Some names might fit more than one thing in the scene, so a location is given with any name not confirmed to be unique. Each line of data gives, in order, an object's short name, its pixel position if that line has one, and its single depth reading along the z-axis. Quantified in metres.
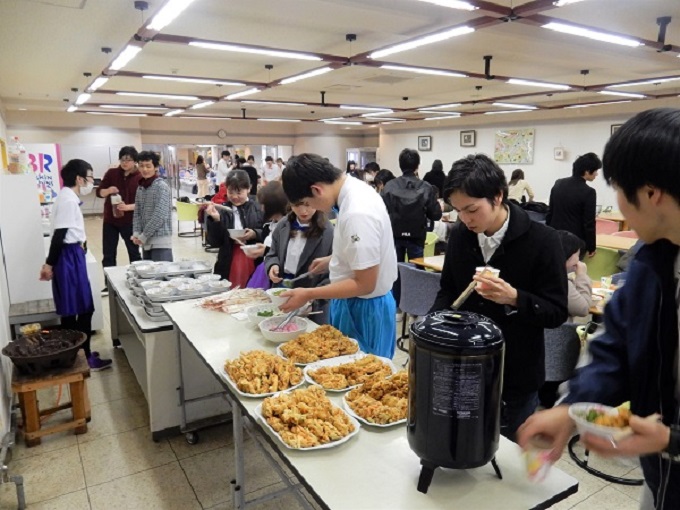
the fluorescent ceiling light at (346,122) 15.28
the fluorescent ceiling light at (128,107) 11.30
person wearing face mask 3.47
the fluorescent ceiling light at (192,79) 6.93
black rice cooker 1.02
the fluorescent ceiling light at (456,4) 3.72
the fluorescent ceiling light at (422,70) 6.67
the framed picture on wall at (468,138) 14.00
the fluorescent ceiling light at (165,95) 8.92
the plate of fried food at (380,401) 1.36
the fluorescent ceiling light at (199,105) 10.75
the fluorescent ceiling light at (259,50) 5.07
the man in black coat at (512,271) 1.54
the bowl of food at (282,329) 2.00
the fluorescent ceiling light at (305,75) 6.86
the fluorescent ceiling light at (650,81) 7.08
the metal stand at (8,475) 2.21
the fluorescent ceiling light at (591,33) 4.38
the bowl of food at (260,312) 2.24
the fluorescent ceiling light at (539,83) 7.35
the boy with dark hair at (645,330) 0.80
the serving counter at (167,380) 2.69
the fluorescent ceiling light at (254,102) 10.16
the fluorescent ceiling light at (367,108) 10.89
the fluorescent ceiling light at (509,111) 12.16
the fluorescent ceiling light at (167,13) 3.80
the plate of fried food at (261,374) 1.55
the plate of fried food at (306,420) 1.27
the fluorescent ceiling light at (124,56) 5.30
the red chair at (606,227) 6.82
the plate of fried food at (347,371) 1.58
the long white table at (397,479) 1.07
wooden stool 2.66
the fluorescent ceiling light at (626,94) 8.80
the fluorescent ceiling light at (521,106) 11.35
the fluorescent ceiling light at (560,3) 3.69
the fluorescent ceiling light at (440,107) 10.68
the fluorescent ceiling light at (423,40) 4.55
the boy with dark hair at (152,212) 4.20
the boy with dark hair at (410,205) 4.75
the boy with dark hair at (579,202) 4.54
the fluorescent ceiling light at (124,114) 13.47
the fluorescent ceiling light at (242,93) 8.97
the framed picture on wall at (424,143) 15.47
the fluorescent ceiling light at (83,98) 9.59
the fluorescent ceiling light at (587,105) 10.21
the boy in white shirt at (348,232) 1.87
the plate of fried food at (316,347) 1.78
